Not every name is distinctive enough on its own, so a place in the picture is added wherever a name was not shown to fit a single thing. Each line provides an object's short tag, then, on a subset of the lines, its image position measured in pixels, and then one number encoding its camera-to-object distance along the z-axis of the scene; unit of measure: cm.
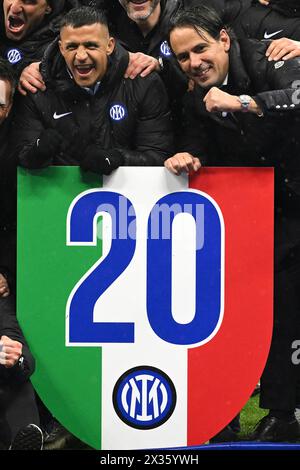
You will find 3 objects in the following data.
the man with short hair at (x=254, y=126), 871
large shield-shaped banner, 874
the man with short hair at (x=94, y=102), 903
